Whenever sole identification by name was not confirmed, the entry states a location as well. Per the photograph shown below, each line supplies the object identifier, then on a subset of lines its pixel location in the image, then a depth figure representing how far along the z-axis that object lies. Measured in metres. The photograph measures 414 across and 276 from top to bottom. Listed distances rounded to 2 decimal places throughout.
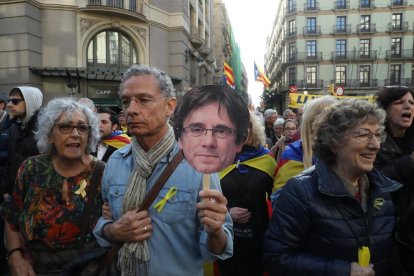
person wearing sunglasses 3.43
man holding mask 1.66
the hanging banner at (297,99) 12.19
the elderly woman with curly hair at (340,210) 1.85
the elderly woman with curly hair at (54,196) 2.19
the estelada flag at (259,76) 13.96
